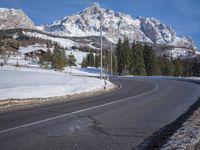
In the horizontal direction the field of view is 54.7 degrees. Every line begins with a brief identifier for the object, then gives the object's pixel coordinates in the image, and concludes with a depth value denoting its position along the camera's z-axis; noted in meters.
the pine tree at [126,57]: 50.95
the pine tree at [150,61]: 52.82
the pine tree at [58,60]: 58.83
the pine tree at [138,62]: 50.29
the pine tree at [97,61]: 84.83
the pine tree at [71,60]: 81.15
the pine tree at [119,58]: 52.06
